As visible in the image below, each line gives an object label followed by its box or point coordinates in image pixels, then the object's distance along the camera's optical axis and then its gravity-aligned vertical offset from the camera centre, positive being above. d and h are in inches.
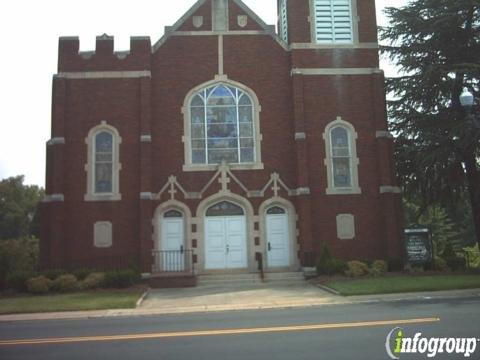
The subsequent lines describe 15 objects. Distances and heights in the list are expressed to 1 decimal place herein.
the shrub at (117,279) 786.8 -49.6
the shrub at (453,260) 865.5 -39.3
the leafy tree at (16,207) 2824.8 +210.1
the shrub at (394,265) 873.5 -44.6
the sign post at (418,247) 848.9 -16.6
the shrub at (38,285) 756.0 -52.7
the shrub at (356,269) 808.3 -45.8
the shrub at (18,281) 772.6 -46.7
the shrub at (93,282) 780.1 -51.5
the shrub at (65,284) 770.8 -52.7
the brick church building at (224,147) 903.7 +159.5
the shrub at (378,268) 823.1 -46.2
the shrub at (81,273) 821.9 -41.3
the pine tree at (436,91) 888.9 +244.2
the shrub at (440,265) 856.9 -45.9
